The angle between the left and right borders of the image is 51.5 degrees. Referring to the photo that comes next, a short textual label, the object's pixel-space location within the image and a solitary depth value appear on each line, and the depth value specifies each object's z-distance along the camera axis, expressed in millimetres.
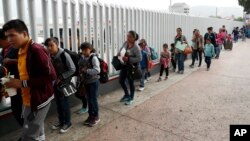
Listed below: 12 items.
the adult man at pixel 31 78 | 2773
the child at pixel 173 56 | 9230
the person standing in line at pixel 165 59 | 7984
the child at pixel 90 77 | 4418
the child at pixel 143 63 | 6805
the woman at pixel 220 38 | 13530
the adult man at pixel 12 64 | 3229
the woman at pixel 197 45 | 10066
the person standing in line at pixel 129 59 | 5504
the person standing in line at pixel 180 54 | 8836
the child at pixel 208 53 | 9516
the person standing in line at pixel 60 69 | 3949
